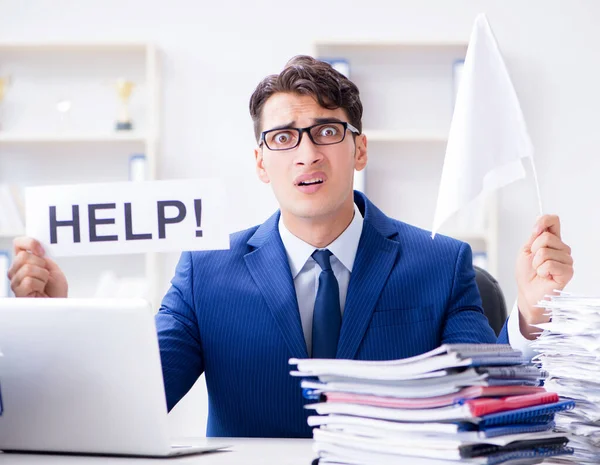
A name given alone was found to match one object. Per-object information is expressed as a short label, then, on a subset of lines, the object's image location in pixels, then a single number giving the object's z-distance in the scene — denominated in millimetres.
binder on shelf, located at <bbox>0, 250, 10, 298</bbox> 3859
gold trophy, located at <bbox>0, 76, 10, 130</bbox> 4004
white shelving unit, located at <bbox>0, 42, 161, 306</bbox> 4094
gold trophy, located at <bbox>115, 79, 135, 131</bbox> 3938
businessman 1909
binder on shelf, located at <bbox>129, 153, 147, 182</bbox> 3904
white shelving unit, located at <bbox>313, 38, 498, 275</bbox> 4047
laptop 1241
